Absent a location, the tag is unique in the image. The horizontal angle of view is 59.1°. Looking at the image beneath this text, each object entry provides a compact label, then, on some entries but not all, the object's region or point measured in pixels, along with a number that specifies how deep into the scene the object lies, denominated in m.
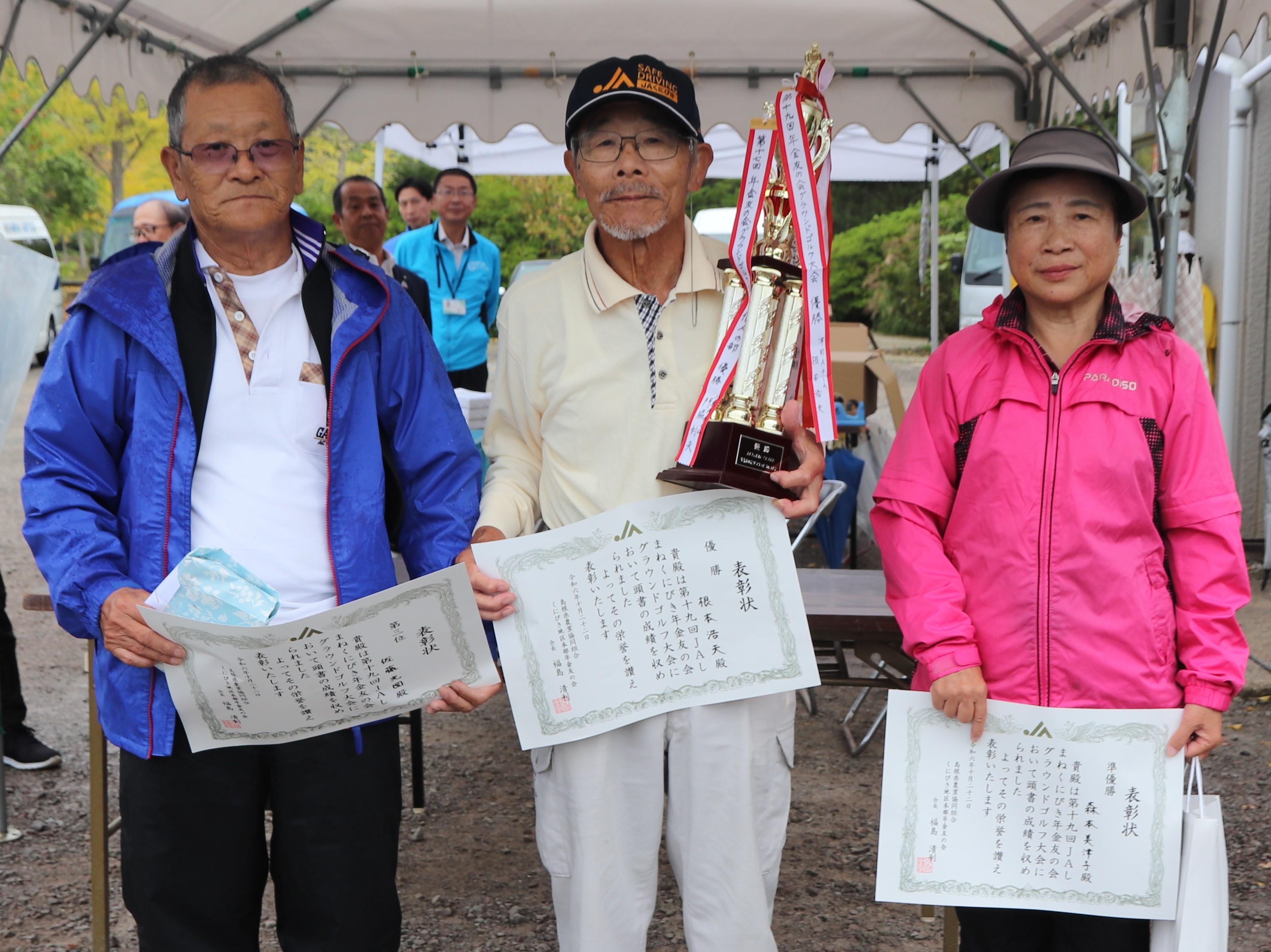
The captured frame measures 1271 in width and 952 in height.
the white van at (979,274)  12.07
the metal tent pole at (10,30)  3.64
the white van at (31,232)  16.67
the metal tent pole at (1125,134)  6.02
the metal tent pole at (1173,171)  3.93
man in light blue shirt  6.80
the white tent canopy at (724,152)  8.73
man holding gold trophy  1.87
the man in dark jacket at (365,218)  5.52
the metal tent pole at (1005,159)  7.89
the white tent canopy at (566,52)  5.19
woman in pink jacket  1.81
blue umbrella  5.80
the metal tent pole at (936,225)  10.13
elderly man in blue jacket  1.79
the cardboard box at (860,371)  6.15
